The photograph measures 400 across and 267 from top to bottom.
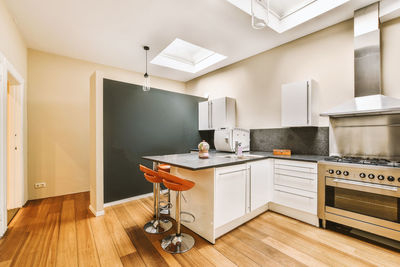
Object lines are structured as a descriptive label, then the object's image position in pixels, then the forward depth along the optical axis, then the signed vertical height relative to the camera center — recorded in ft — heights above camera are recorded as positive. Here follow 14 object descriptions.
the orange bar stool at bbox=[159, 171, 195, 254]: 6.11 -3.79
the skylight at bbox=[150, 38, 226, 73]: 13.60 +6.27
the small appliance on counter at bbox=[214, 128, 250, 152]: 11.48 -0.34
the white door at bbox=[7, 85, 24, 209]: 9.87 -0.84
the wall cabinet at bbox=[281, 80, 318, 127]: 9.30 +1.49
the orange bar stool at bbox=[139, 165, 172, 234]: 7.36 -3.92
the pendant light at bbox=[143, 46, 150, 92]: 11.14 +3.00
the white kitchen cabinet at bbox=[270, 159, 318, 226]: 8.15 -2.74
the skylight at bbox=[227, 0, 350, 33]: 8.05 +5.91
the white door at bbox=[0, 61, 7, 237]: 7.20 -1.02
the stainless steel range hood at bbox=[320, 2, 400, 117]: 7.58 +2.91
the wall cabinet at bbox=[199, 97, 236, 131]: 13.26 +1.52
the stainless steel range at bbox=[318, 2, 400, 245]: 6.50 -1.04
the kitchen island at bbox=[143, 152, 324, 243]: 6.85 -2.42
